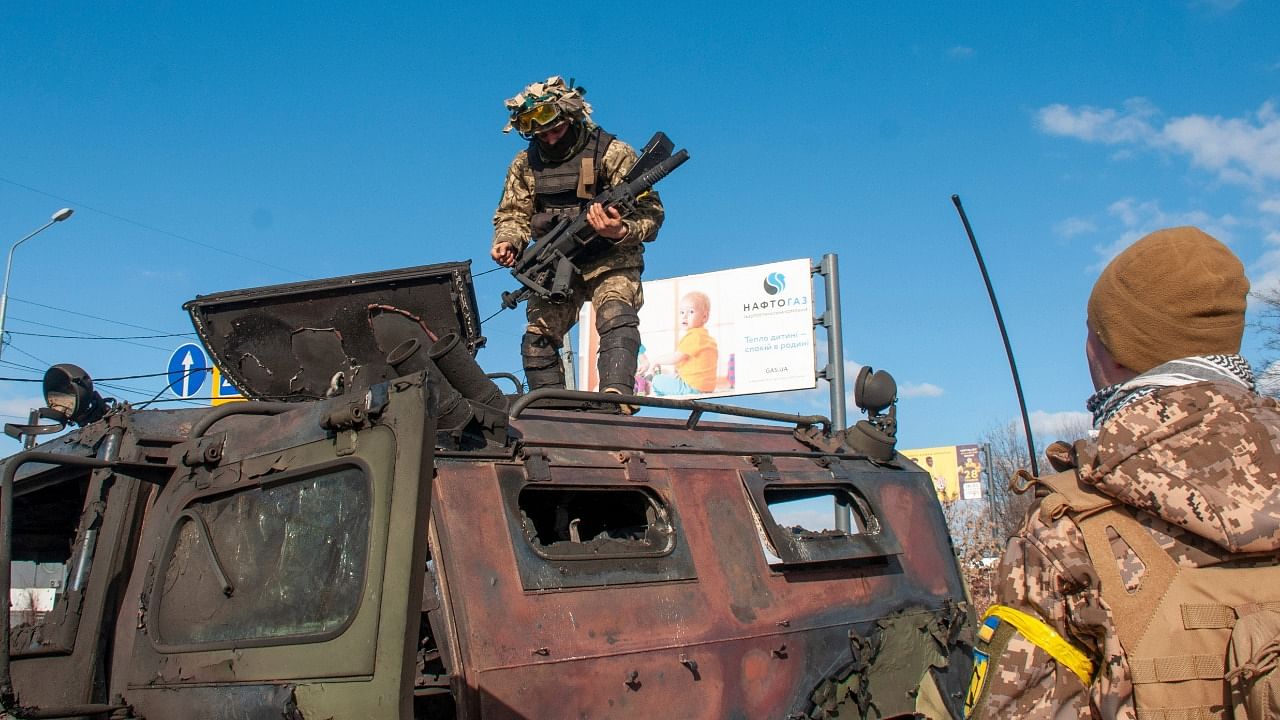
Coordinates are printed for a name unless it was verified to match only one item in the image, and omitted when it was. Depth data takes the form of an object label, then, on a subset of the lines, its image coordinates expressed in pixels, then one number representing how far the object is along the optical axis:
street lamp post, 14.47
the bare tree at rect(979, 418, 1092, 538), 18.38
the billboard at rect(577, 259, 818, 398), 14.56
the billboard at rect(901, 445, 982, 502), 44.22
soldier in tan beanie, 2.00
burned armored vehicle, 3.28
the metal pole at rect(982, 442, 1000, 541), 17.41
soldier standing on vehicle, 6.44
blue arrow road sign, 10.10
